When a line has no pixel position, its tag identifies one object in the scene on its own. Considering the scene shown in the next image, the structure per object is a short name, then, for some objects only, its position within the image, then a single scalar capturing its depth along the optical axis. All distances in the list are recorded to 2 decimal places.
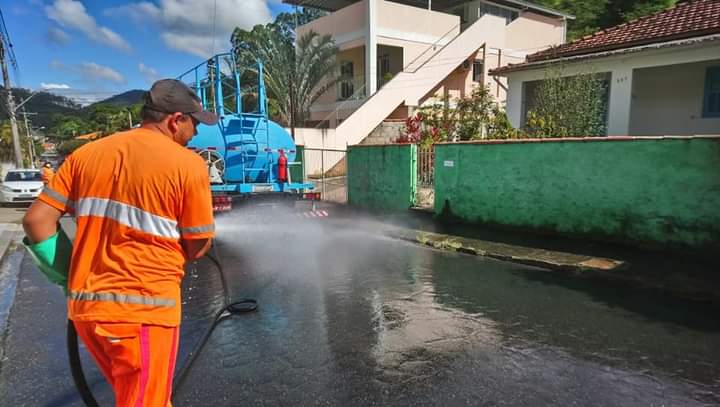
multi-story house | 21.72
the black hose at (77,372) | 2.20
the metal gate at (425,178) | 11.41
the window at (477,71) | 25.30
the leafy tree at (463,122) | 14.55
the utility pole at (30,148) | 44.25
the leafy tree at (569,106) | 11.26
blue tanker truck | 8.55
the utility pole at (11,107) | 23.30
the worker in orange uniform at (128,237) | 1.77
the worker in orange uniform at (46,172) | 15.57
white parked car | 16.38
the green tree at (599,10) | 22.47
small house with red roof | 11.04
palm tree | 20.72
